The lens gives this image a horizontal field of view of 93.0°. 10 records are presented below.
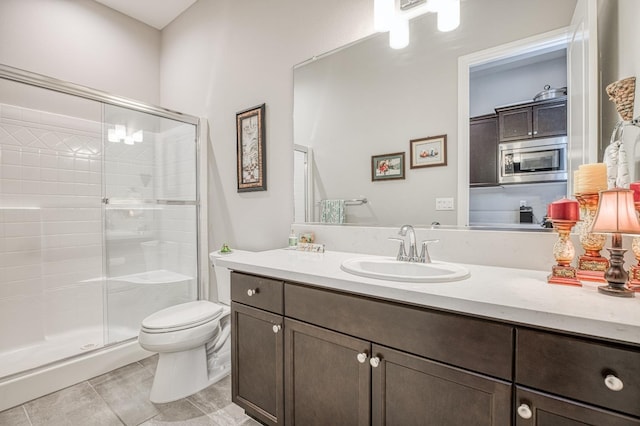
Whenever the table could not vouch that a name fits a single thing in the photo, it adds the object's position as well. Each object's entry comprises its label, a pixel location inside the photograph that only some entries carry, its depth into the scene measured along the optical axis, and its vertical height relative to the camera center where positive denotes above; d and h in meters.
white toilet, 1.67 -0.77
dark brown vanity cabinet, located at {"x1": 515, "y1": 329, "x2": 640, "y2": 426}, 0.66 -0.40
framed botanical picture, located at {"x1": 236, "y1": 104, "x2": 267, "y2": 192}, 2.12 +0.44
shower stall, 2.18 -0.07
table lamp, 0.79 -0.05
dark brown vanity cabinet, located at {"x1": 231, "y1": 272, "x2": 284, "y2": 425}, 1.31 -0.63
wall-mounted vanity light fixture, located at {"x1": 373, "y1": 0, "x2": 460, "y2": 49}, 1.49 +0.97
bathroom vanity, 0.69 -0.41
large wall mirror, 1.23 +0.51
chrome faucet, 1.31 -0.19
